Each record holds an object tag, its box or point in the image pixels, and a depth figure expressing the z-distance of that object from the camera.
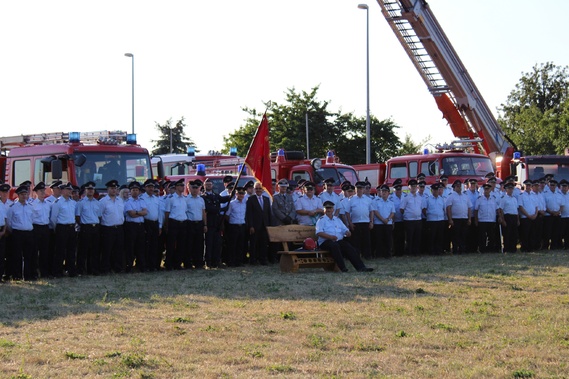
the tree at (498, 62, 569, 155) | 52.78
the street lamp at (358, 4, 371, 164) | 34.28
